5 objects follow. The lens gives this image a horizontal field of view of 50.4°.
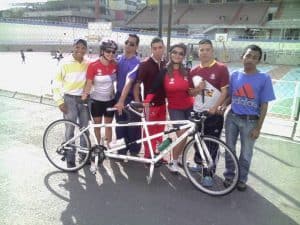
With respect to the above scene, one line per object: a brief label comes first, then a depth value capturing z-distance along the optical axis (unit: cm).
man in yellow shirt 432
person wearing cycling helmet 432
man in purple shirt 436
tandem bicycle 389
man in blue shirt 359
